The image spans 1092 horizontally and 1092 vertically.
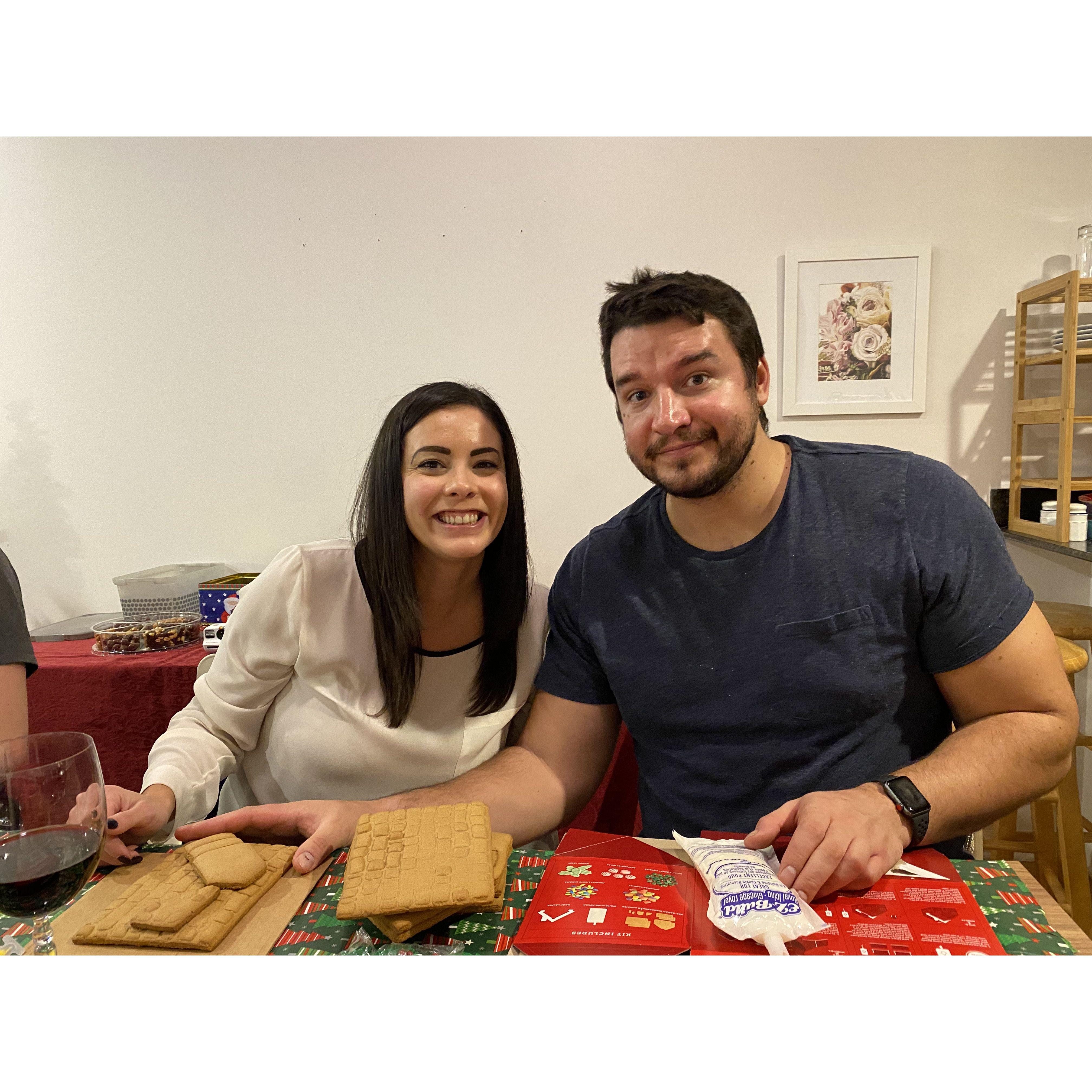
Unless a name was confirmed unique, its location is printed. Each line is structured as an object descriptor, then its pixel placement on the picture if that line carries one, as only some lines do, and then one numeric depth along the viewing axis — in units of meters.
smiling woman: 0.98
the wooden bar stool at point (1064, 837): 1.25
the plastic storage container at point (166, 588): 1.44
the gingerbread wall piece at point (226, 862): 0.57
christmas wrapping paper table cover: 0.49
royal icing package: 0.50
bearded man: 0.84
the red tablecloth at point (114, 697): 1.44
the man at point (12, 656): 0.79
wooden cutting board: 0.52
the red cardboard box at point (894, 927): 0.49
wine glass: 0.46
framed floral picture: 1.28
